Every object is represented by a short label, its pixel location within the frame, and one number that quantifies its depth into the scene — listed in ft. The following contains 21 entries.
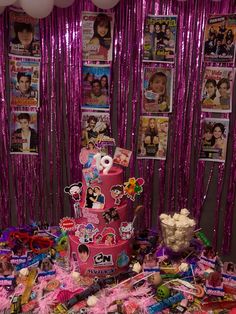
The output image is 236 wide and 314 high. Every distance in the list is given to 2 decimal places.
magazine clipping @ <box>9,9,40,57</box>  7.57
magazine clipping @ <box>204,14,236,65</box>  7.38
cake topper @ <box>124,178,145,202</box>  5.97
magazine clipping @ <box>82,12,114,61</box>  7.52
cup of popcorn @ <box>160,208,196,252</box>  5.90
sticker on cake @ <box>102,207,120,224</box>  5.76
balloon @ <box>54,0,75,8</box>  6.98
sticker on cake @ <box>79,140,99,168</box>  6.02
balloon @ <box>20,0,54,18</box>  6.24
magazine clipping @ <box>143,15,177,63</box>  7.48
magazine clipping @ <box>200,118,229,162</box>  7.86
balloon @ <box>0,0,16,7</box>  6.01
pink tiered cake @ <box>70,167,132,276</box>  5.72
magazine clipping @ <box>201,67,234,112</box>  7.61
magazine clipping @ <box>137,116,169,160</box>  8.00
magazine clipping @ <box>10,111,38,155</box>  8.05
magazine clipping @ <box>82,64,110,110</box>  7.77
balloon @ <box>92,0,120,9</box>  6.63
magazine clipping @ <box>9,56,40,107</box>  7.82
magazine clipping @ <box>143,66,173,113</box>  7.75
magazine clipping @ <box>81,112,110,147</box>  7.98
